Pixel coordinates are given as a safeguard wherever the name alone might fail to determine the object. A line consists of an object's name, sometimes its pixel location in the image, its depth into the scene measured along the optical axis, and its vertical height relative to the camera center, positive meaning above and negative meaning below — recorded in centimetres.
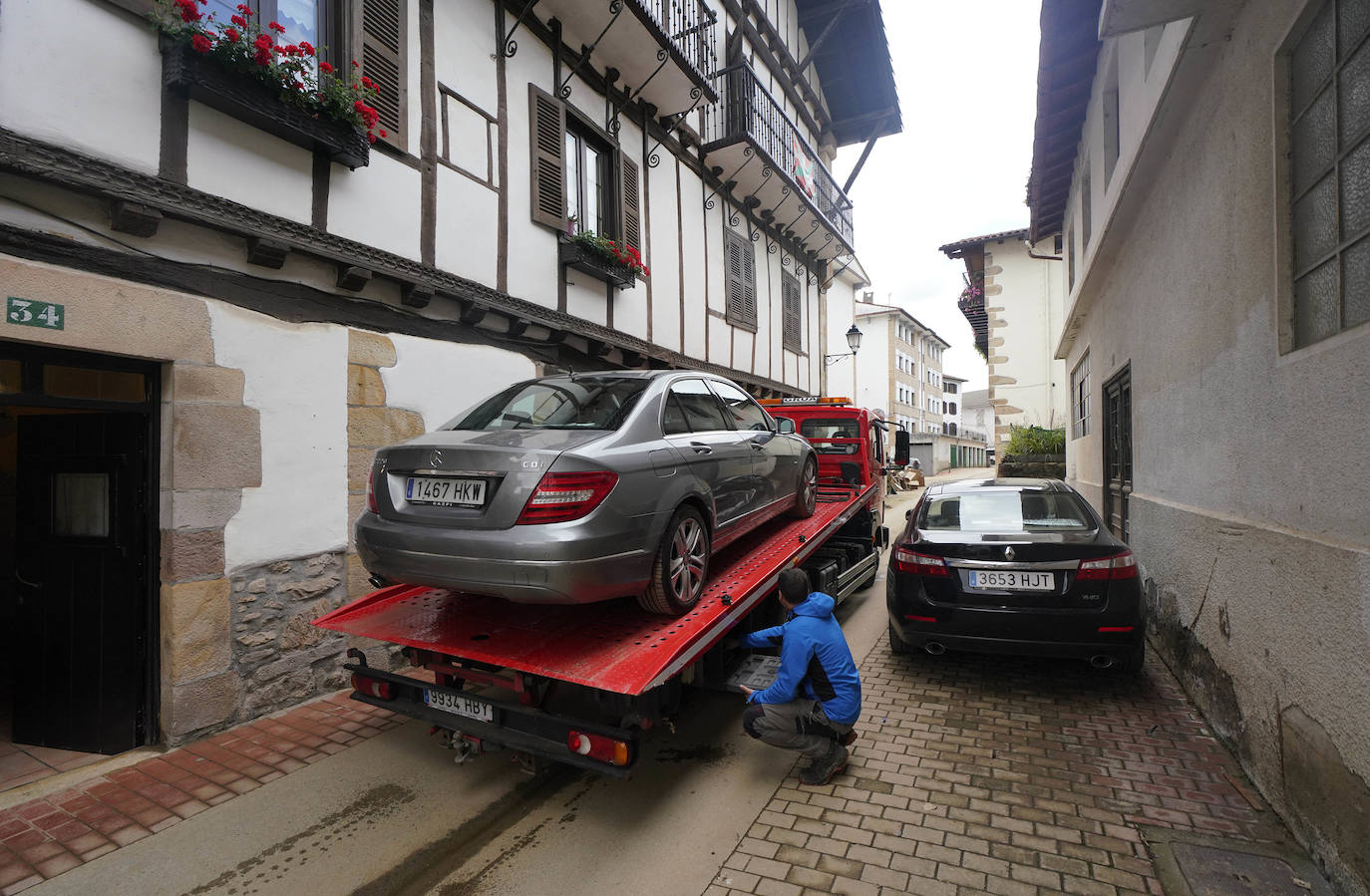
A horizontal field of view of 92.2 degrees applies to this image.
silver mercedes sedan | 311 -21
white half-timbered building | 377 +118
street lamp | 1617 +291
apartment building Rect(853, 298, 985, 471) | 4281 +571
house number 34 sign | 344 +78
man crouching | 364 -135
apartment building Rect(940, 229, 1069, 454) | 2033 +416
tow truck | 305 -99
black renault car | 443 -92
